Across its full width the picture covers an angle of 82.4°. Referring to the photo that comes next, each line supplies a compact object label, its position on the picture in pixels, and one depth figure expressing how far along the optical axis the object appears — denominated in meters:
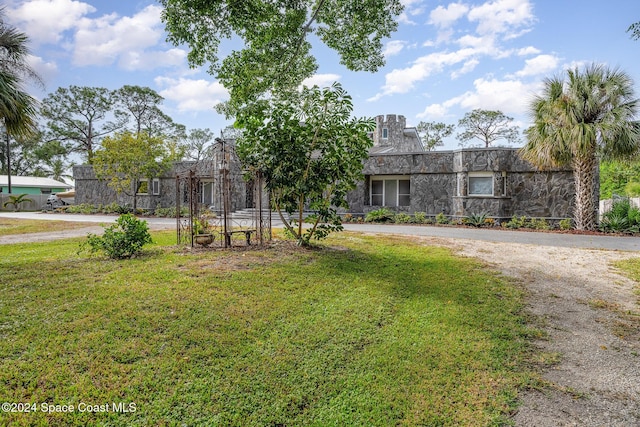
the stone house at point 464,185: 15.55
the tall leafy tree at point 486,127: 34.75
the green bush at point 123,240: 7.03
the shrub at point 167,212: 20.88
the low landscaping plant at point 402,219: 17.16
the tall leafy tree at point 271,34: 7.98
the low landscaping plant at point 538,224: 14.70
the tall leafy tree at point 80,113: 34.84
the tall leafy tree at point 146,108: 36.90
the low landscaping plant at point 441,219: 16.77
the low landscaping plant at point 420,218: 17.06
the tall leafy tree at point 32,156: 34.78
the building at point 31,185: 36.51
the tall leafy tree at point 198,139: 41.94
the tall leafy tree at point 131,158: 21.41
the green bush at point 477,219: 15.74
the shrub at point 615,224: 13.14
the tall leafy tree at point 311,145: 7.53
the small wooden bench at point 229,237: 8.40
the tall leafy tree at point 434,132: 36.66
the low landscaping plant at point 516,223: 15.14
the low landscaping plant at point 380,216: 17.61
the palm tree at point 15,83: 7.07
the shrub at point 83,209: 24.10
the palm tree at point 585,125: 12.60
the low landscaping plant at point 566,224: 14.50
